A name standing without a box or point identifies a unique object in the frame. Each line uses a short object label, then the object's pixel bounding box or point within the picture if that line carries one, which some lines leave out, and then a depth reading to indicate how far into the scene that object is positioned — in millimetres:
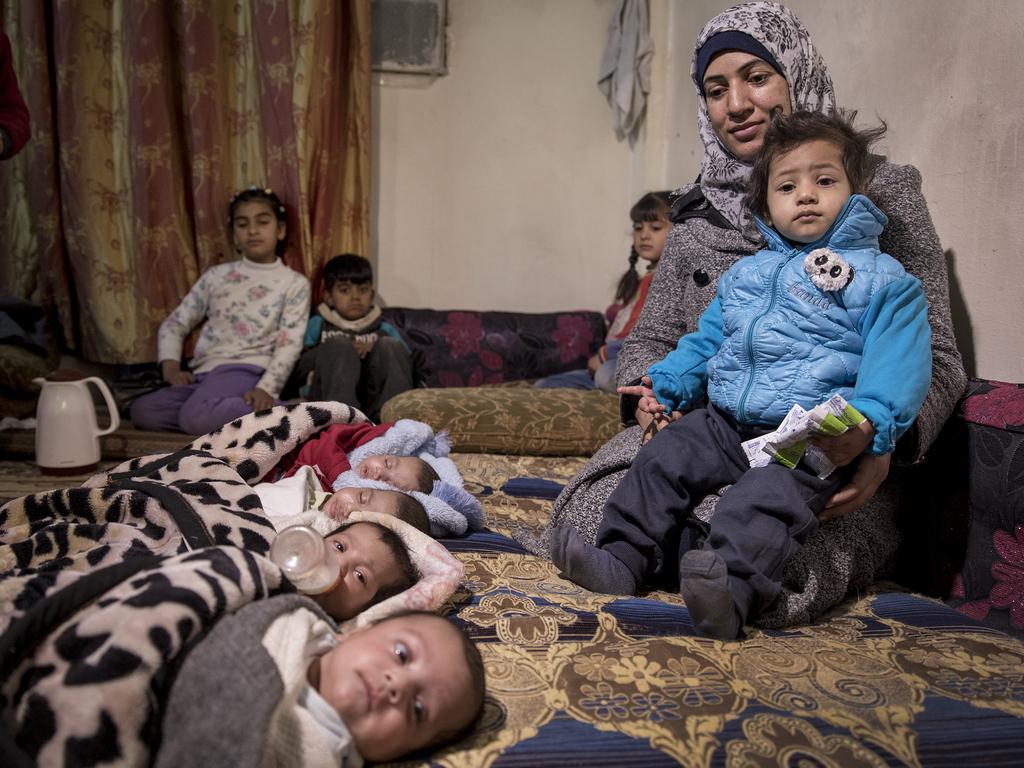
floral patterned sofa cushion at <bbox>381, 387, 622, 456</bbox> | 2615
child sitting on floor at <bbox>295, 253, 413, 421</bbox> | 3322
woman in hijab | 1487
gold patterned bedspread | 997
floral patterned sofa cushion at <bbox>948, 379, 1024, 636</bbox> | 1466
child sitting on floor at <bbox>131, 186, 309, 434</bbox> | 3422
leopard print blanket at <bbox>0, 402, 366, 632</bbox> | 1211
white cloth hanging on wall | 3883
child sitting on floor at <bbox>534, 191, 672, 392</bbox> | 3422
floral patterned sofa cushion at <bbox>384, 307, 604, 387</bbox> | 3668
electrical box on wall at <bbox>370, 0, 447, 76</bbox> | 3844
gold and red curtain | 3469
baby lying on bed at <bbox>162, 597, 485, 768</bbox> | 884
